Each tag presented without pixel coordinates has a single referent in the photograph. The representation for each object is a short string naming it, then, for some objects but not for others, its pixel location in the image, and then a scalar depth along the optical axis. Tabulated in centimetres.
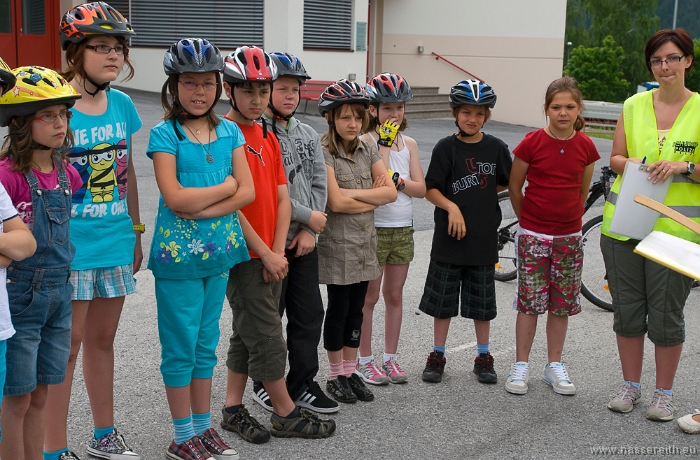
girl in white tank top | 503
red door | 1992
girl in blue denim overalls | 318
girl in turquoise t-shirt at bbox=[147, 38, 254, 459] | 373
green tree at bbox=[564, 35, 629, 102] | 4578
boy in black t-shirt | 512
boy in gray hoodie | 433
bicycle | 709
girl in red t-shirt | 504
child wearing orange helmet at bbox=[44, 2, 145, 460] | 362
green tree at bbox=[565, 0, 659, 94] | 6147
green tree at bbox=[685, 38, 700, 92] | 4606
